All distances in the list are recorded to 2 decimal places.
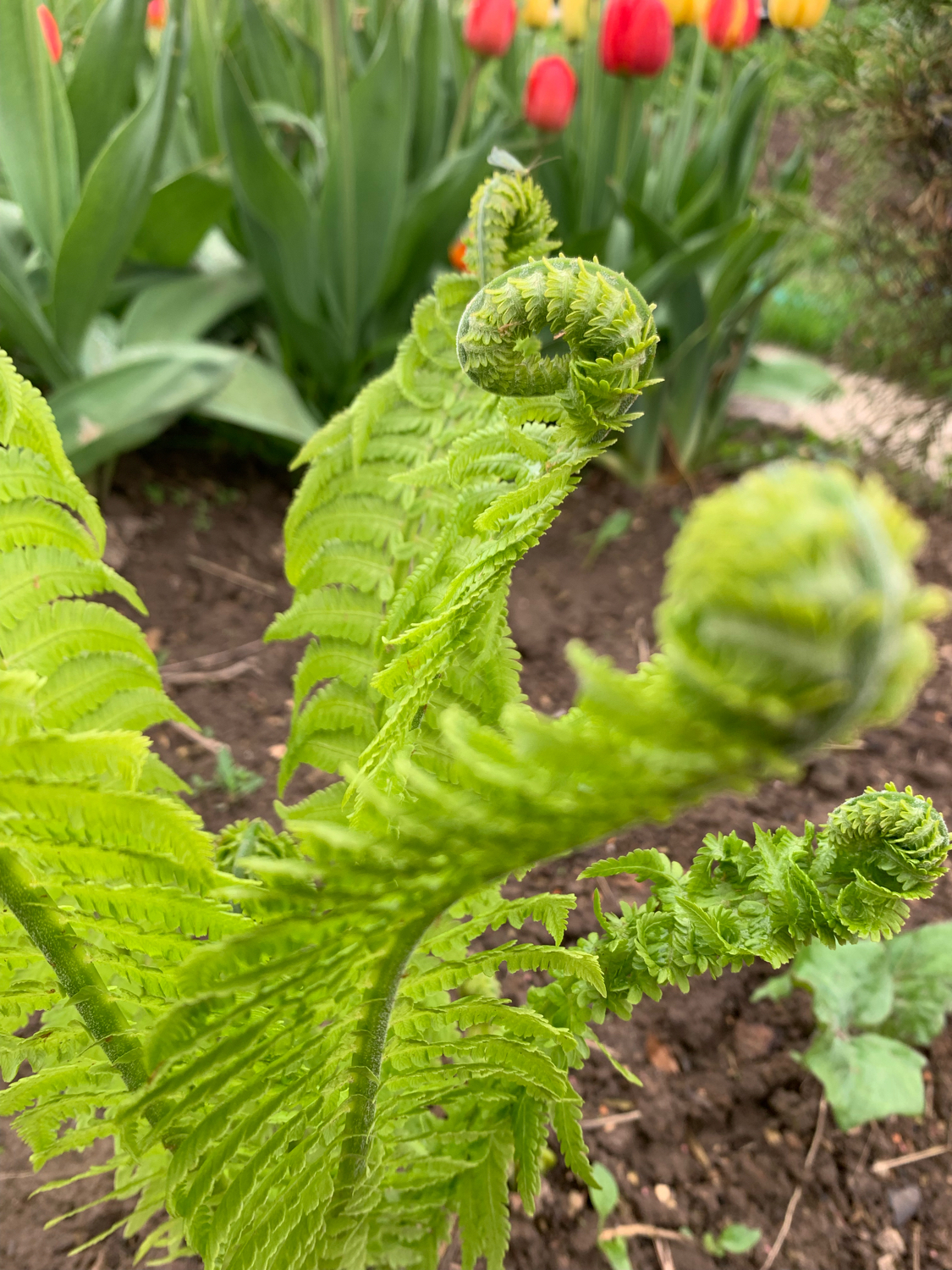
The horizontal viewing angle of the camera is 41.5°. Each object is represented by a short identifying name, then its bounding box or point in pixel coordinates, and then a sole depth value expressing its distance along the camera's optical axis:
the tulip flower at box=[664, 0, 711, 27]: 1.16
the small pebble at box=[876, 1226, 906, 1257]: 0.64
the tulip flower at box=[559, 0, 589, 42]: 1.22
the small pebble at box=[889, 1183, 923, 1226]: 0.65
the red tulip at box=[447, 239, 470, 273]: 0.91
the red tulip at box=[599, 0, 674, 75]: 1.01
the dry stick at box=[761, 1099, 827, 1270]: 0.63
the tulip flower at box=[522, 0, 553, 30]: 1.22
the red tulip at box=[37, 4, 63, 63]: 0.91
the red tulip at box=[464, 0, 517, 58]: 1.03
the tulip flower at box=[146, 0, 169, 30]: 1.18
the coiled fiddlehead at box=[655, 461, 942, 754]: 0.16
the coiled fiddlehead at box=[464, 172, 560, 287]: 0.41
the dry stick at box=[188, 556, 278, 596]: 1.04
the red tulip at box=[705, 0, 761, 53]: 1.09
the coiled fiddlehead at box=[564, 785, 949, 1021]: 0.37
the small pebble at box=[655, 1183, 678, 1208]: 0.65
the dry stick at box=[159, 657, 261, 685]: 0.92
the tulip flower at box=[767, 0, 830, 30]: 1.09
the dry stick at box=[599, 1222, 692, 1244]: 0.64
